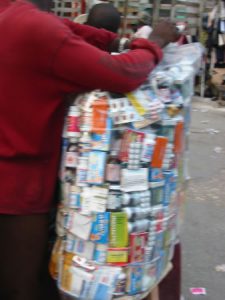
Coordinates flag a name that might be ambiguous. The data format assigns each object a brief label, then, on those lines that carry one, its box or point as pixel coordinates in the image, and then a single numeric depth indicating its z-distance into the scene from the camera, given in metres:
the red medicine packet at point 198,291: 3.05
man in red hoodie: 1.66
